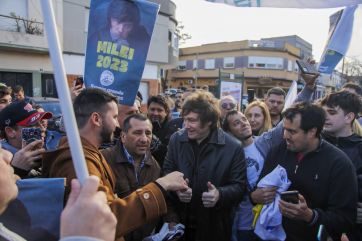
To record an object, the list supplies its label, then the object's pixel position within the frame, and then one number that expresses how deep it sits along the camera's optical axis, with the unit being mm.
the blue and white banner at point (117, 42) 2984
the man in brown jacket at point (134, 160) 2662
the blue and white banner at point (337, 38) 3441
